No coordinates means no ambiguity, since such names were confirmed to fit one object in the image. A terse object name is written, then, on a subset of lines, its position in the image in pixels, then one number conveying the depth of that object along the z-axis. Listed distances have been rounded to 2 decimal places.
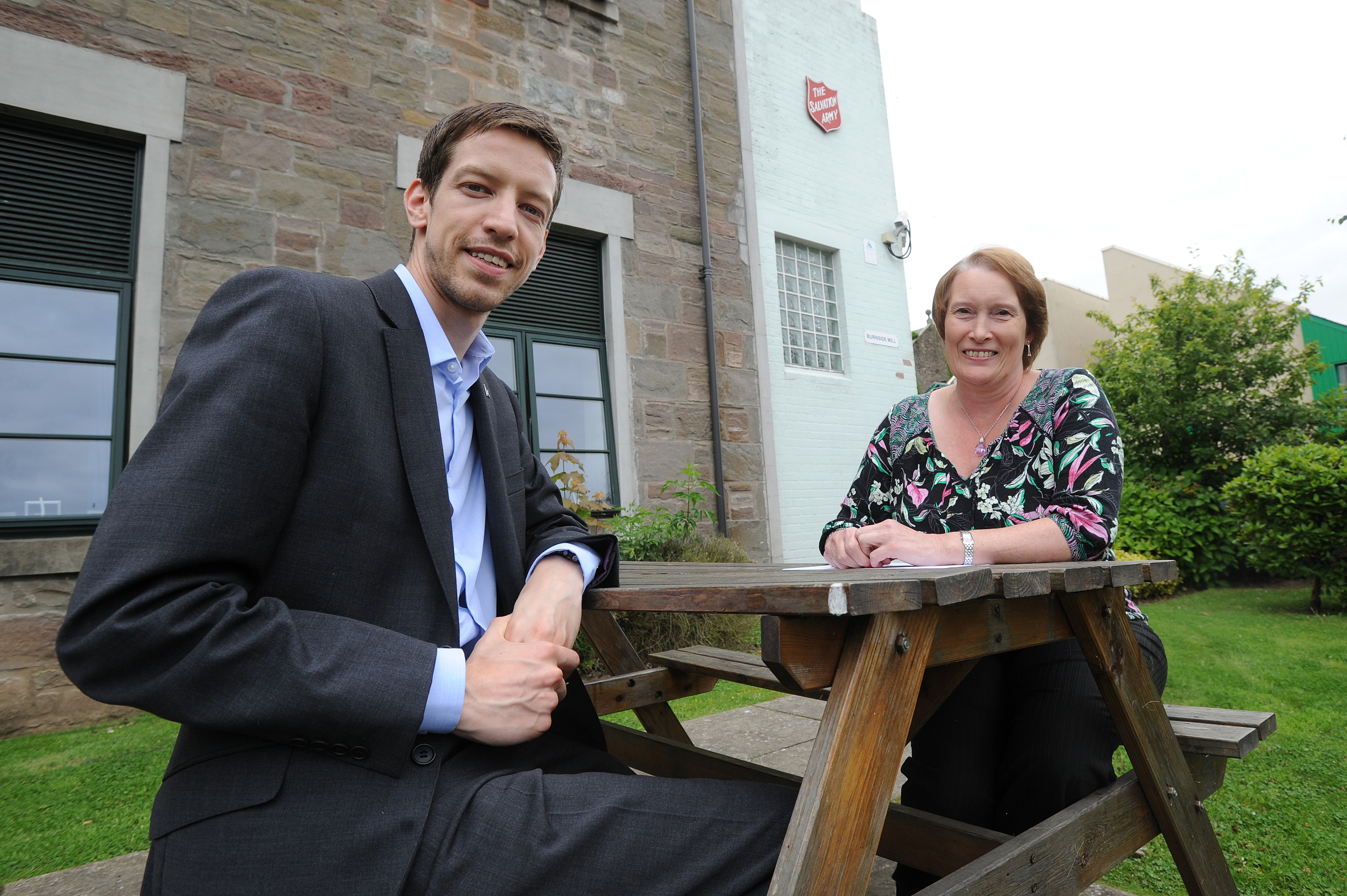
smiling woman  1.77
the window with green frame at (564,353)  6.29
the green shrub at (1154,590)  8.38
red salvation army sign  8.84
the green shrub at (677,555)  4.92
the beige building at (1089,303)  17.66
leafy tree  10.39
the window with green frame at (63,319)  4.30
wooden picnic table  1.07
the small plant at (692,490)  6.46
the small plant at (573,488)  5.61
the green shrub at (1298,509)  7.00
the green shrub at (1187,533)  9.08
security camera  9.51
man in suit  0.98
